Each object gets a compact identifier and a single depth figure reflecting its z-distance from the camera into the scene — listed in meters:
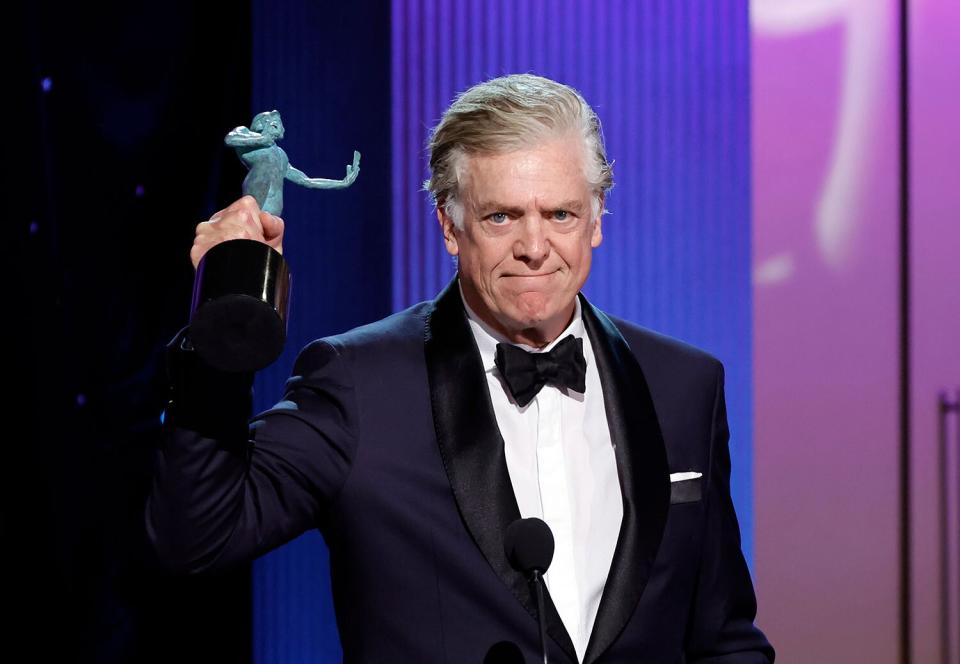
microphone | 6.11
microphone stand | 6.10
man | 6.28
